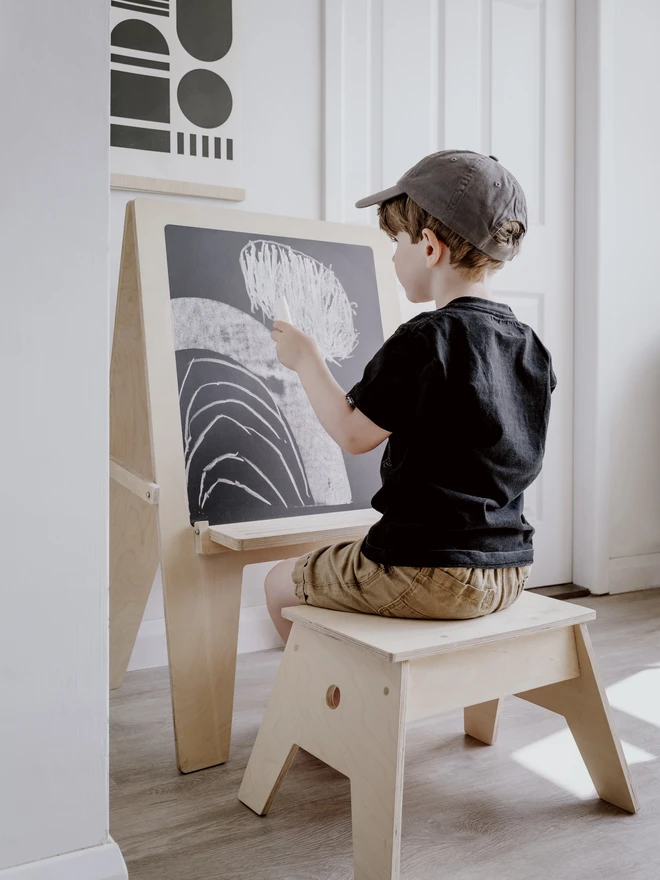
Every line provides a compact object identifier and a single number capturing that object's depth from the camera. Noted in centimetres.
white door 217
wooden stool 103
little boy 111
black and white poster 184
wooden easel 138
